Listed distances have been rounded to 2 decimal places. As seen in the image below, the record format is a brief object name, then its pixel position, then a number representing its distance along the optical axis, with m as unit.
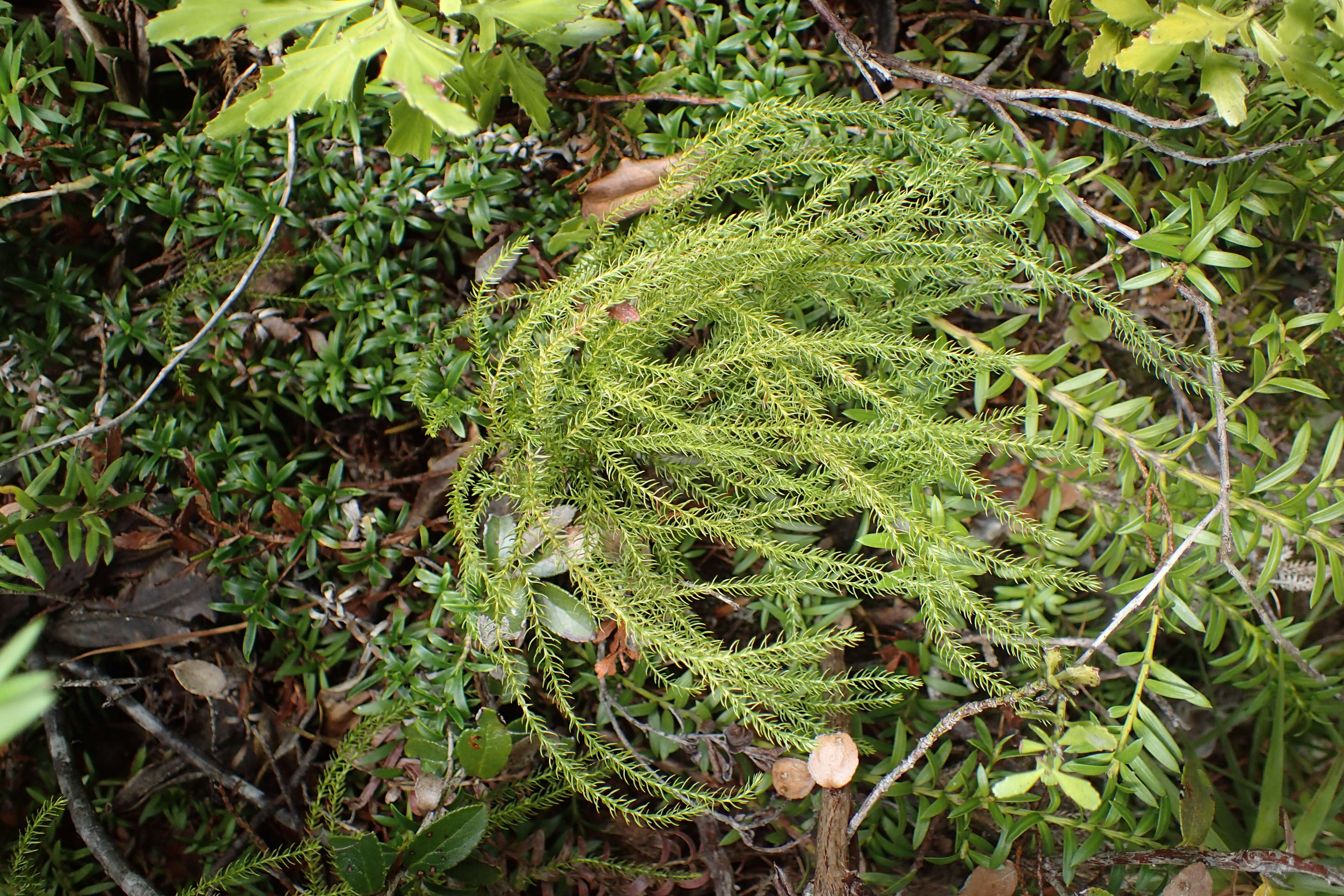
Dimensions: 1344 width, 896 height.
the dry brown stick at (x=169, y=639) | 0.75
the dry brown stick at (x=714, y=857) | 0.74
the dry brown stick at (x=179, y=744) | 0.74
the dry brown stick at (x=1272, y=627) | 0.69
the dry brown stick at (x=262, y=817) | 0.74
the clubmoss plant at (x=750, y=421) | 0.69
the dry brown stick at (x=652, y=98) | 0.75
